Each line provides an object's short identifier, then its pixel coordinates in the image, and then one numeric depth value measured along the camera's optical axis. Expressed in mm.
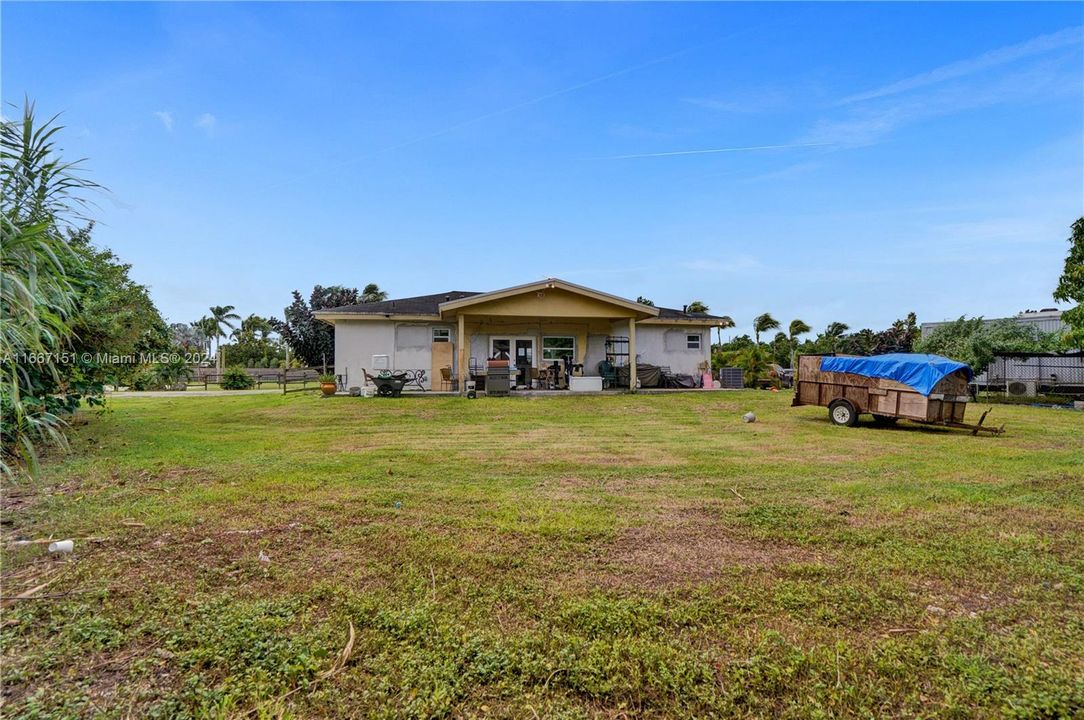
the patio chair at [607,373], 19406
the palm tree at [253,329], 48656
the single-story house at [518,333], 17250
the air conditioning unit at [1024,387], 18188
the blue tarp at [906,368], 9148
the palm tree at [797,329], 38031
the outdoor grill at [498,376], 16234
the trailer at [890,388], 9172
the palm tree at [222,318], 48344
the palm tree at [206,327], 48594
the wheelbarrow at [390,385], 15984
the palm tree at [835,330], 38812
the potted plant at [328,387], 16266
